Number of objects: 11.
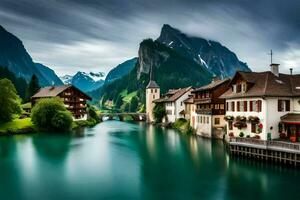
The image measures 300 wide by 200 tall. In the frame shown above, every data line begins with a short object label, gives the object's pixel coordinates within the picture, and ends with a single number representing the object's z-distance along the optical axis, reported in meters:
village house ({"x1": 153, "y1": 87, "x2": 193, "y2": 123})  104.44
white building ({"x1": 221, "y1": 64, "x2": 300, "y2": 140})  45.84
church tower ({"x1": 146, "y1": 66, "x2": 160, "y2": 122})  141.61
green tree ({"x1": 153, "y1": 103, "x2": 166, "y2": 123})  117.28
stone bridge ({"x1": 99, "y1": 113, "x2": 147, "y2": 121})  165.20
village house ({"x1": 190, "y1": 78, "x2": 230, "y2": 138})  69.69
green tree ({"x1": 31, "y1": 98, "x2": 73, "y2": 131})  89.25
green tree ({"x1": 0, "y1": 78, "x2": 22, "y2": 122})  87.93
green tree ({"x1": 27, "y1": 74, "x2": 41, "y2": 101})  155.00
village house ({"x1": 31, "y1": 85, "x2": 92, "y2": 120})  115.50
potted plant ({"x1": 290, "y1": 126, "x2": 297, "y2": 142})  44.44
